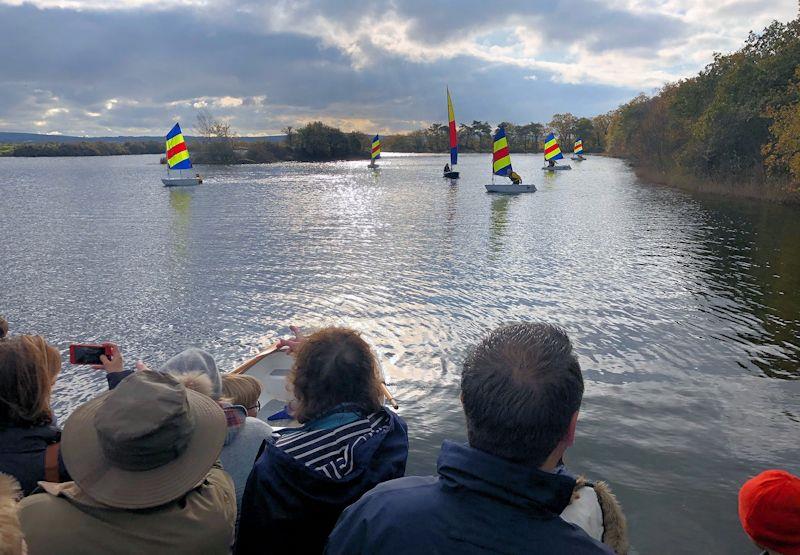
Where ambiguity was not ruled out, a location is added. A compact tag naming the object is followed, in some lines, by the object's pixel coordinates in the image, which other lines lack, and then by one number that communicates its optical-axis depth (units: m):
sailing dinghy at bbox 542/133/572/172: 55.36
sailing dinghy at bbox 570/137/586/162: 82.79
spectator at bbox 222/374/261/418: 3.37
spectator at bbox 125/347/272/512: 2.69
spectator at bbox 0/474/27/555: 1.32
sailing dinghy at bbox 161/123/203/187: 37.47
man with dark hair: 1.47
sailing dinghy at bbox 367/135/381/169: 64.36
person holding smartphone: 2.50
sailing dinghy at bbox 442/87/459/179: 42.50
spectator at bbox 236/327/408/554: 2.24
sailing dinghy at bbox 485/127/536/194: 31.78
